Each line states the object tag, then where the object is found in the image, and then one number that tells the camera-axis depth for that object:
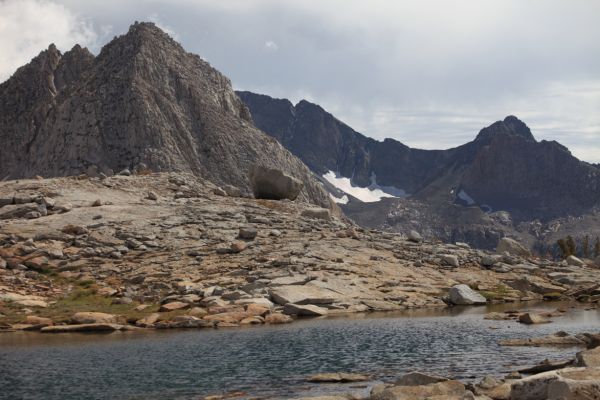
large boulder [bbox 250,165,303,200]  103.44
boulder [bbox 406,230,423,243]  89.41
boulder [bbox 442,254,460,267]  78.81
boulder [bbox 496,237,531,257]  111.50
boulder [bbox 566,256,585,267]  100.06
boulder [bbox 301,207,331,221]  93.92
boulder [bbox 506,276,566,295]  74.44
